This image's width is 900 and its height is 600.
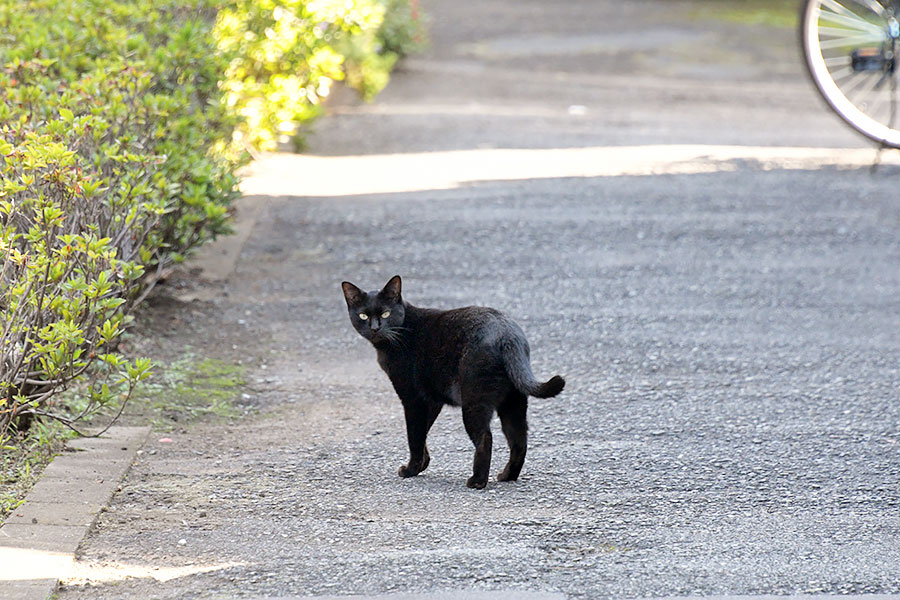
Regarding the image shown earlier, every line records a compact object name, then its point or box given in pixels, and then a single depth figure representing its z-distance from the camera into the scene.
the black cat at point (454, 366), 8.42
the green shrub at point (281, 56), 18.42
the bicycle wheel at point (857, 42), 18.02
